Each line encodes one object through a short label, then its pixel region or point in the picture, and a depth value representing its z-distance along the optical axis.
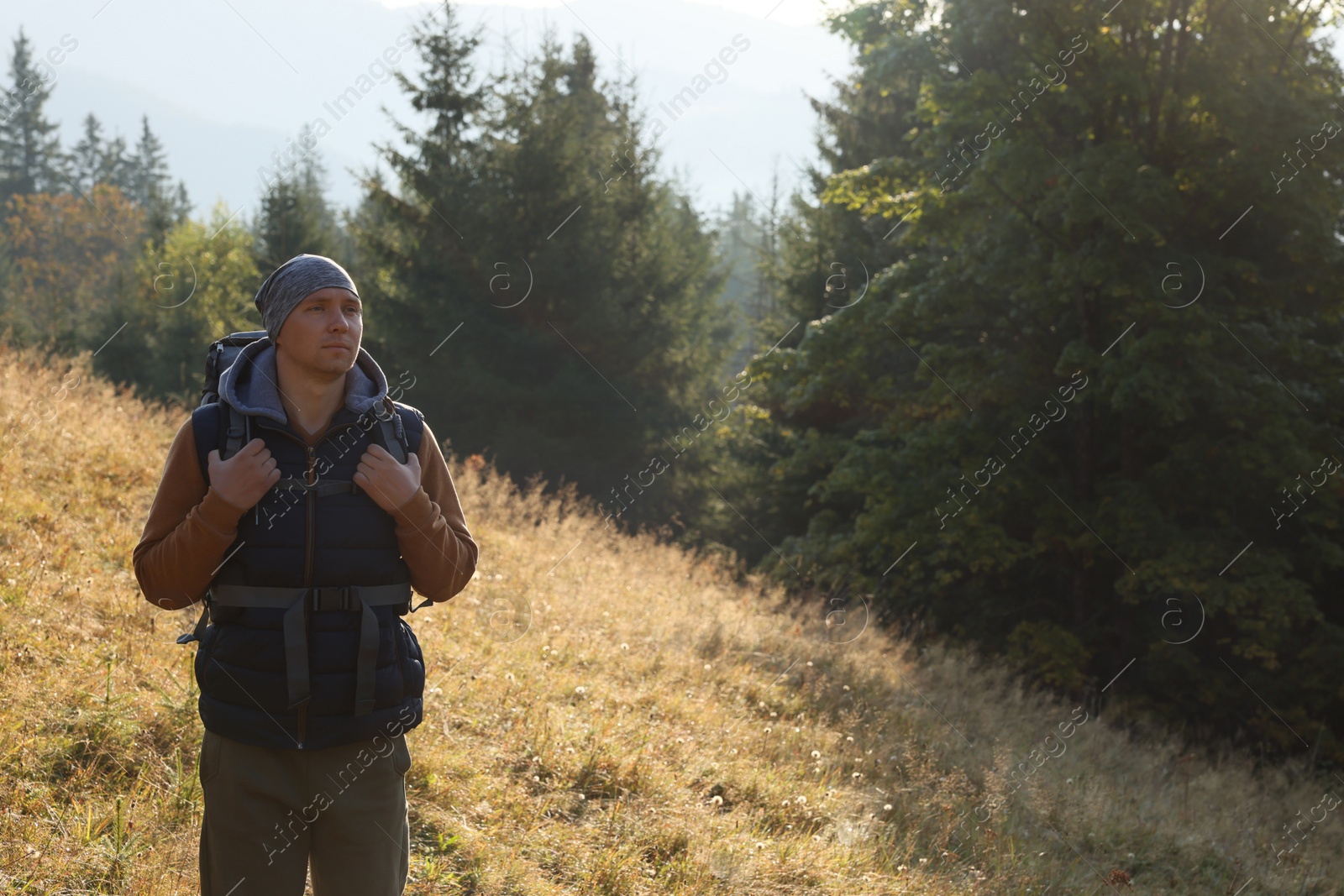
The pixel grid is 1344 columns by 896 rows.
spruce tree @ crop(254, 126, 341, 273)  27.48
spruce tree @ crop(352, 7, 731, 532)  19.86
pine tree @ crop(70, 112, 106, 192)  65.81
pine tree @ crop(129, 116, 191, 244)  66.69
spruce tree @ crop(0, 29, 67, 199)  59.31
